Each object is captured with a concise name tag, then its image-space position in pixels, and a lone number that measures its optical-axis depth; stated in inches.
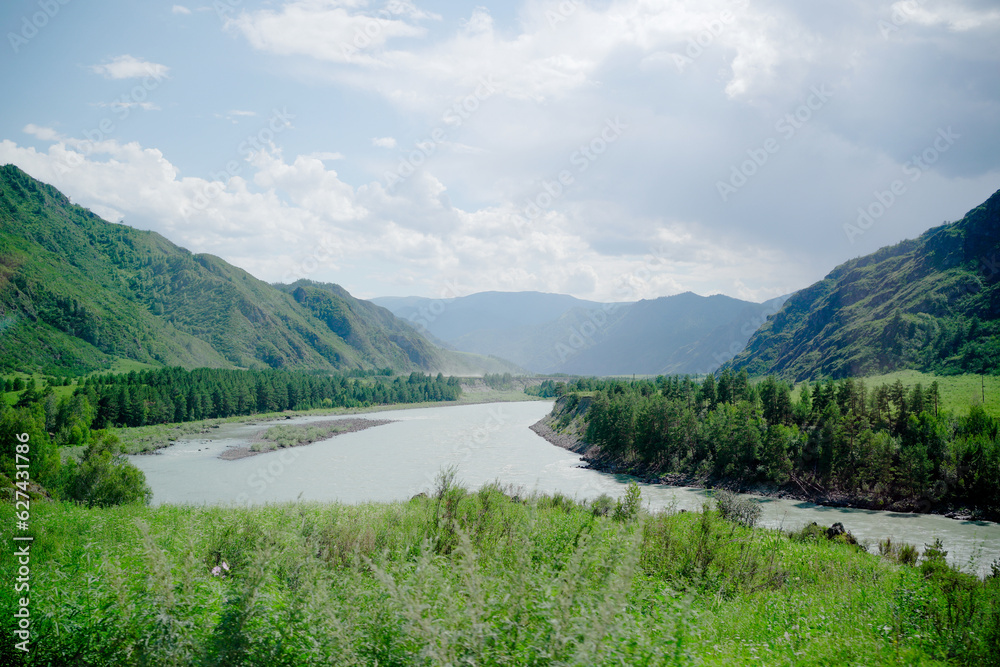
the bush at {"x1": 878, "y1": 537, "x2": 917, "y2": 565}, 727.4
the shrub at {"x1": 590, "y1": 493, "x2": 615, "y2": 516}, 804.0
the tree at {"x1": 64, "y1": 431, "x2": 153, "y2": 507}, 987.3
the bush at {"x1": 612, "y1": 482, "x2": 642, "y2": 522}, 689.5
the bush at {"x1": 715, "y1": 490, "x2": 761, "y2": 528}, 828.0
